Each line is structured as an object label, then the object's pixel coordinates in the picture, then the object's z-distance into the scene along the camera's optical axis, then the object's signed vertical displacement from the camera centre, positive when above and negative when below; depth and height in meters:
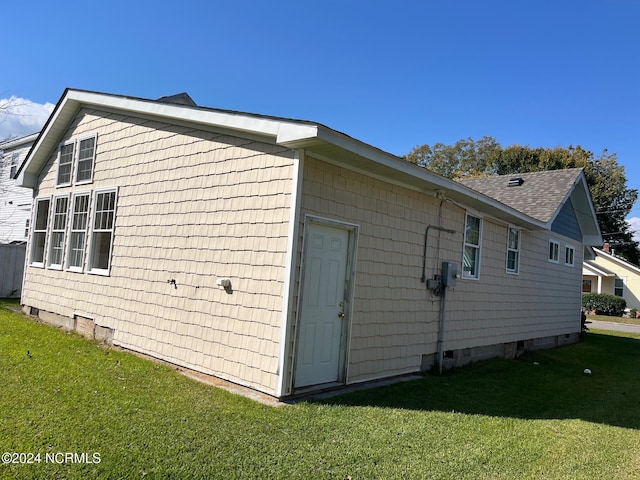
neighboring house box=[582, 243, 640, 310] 31.33 +0.84
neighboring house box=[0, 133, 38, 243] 20.58 +2.24
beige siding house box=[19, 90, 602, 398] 5.57 +0.24
